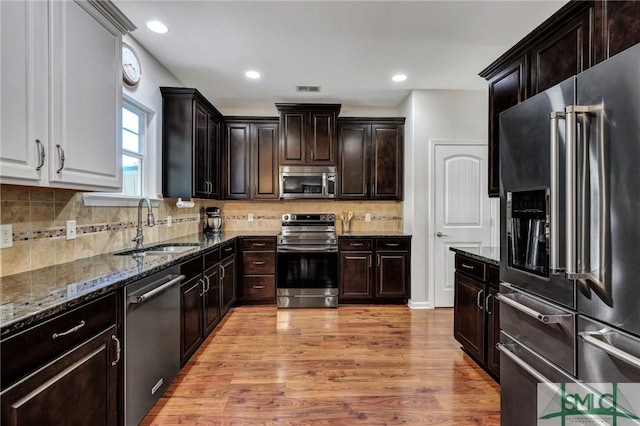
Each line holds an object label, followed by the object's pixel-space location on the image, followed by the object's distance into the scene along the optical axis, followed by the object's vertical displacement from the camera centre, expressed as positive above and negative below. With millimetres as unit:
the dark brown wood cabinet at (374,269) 3953 -713
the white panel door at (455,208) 3914 +81
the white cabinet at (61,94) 1253 +597
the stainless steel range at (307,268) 3900 -719
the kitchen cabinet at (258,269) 3930 -709
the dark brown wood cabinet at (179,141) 3209 +795
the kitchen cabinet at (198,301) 2318 -749
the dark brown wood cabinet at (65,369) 977 -586
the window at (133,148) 2750 +641
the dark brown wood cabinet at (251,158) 4266 +808
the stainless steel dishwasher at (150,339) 1597 -746
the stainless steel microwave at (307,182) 4125 +451
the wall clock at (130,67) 2564 +1314
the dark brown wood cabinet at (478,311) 2158 -763
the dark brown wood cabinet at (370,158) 4266 +799
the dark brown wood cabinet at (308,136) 4098 +1073
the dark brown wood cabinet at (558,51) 1393 +945
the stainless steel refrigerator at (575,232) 1003 -69
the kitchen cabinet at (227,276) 3272 -713
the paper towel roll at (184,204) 3437 +130
